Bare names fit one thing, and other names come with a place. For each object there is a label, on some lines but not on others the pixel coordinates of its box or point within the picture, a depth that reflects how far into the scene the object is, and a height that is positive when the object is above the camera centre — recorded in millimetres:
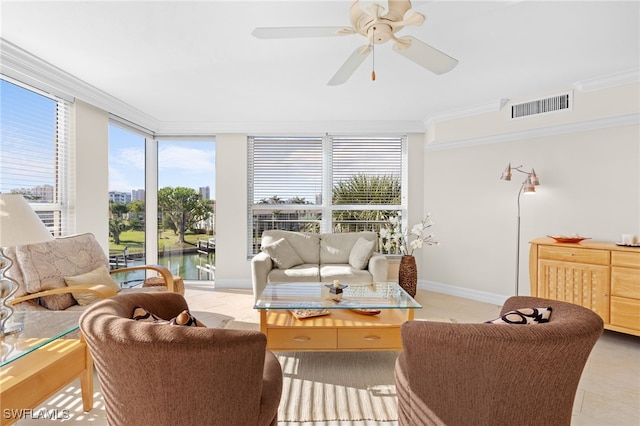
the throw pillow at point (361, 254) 4211 -593
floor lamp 3758 +308
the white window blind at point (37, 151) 2908 +540
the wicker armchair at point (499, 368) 1118 -567
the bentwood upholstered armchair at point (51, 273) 2385 -528
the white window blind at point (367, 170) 5293 +628
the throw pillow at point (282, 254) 4238 -607
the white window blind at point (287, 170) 5297 +618
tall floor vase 4465 -929
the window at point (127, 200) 4344 +102
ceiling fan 1749 +1033
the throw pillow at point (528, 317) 1358 -454
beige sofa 3992 -677
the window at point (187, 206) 5234 +23
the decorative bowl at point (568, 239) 3389 -309
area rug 2026 -1274
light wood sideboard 2971 -668
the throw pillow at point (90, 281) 2621 -617
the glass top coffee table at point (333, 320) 2504 -917
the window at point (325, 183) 5293 +415
